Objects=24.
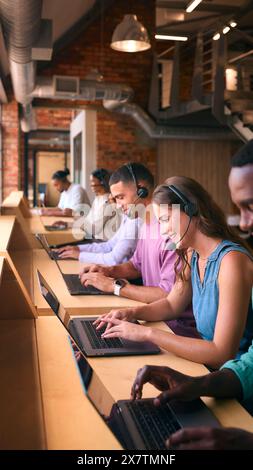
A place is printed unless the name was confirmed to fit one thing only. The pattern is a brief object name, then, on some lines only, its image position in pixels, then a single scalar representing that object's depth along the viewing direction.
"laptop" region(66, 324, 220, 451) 1.19
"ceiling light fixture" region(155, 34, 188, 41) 7.88
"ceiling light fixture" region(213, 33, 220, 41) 6.89
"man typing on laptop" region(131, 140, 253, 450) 1.08
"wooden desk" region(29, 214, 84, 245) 5.23
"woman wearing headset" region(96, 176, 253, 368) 1.73
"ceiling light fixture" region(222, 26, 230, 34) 6.84
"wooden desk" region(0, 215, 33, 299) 2.93
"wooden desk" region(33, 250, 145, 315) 2.40
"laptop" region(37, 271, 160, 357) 1.82
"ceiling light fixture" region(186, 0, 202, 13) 5.60
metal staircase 6.51
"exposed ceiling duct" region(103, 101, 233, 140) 8.76
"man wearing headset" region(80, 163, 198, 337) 2.54
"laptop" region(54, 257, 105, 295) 2.70
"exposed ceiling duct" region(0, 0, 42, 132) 3.58
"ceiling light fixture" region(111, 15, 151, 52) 5.44
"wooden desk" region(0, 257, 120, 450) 1.30
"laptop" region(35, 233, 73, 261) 3.92
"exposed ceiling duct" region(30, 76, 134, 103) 7.68
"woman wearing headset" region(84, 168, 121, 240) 5.30
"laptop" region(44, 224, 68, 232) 5.53
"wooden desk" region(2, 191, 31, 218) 4.87
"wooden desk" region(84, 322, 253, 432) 1.36
